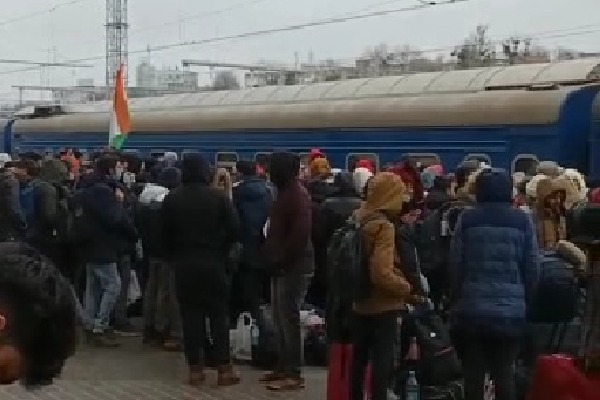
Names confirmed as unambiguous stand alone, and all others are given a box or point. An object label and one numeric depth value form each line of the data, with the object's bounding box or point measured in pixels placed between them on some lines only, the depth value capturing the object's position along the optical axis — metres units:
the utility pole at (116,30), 66.13
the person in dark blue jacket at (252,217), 12.61
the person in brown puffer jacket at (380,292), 8.90
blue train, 17.82
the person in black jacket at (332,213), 12.24
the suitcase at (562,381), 6.32
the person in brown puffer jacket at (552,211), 9.84
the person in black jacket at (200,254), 11.06
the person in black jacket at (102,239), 13.22
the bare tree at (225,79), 83.35
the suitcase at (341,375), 9.41
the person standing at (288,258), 10.85
